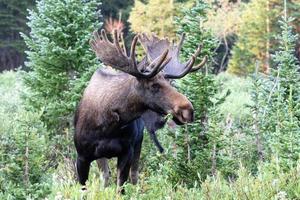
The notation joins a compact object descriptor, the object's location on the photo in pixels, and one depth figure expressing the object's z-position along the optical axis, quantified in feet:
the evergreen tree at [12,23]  272.51
